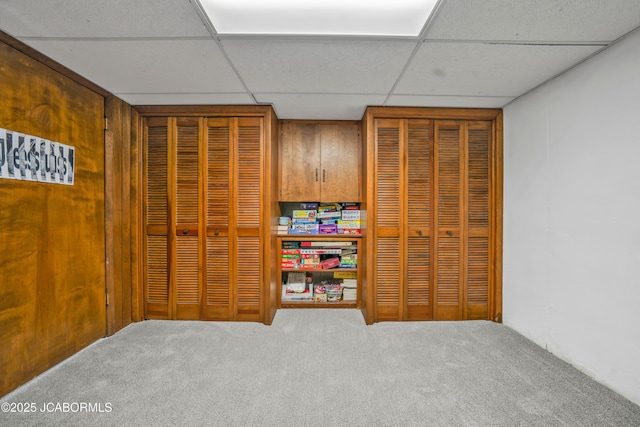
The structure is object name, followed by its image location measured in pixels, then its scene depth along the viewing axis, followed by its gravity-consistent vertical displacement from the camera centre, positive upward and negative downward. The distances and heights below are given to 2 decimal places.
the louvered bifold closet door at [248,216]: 2.84 -0.04
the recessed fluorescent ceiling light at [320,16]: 1.51 +1.16
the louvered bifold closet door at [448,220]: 2.85 -0.08
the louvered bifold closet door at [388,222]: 2.84 -0.10
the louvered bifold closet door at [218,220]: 2.84 -0.08
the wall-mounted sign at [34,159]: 1.68 +0.38
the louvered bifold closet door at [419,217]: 2.86 -0.05
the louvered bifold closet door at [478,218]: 2.86 -0.06
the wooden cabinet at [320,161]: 3.22 +0.63
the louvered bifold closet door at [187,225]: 2.84 -0.13
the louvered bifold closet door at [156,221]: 2.85 -0.09
